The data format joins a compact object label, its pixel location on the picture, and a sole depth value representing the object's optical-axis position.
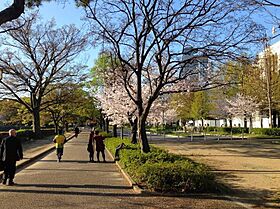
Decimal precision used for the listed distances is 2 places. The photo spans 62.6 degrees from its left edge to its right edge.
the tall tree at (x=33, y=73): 23.33
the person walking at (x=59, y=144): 10.65
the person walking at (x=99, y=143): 10.75
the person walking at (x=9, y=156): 6.45
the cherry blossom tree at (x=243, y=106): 28.21
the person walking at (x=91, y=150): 10.66
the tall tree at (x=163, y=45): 8.63
